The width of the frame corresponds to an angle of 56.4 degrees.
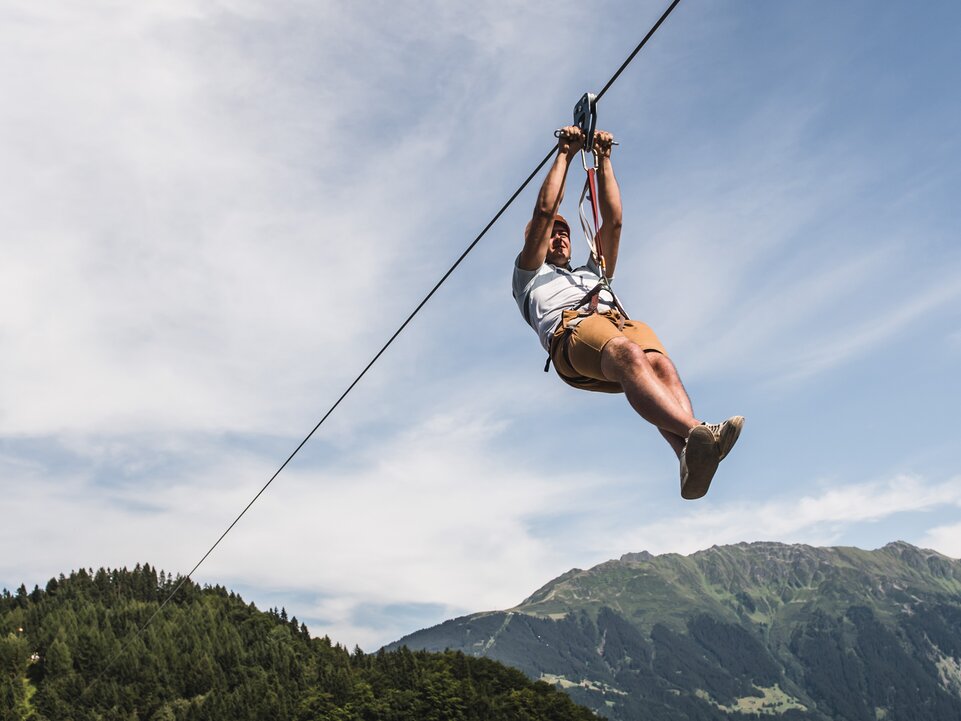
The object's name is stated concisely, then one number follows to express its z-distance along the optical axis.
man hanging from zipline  5.11
